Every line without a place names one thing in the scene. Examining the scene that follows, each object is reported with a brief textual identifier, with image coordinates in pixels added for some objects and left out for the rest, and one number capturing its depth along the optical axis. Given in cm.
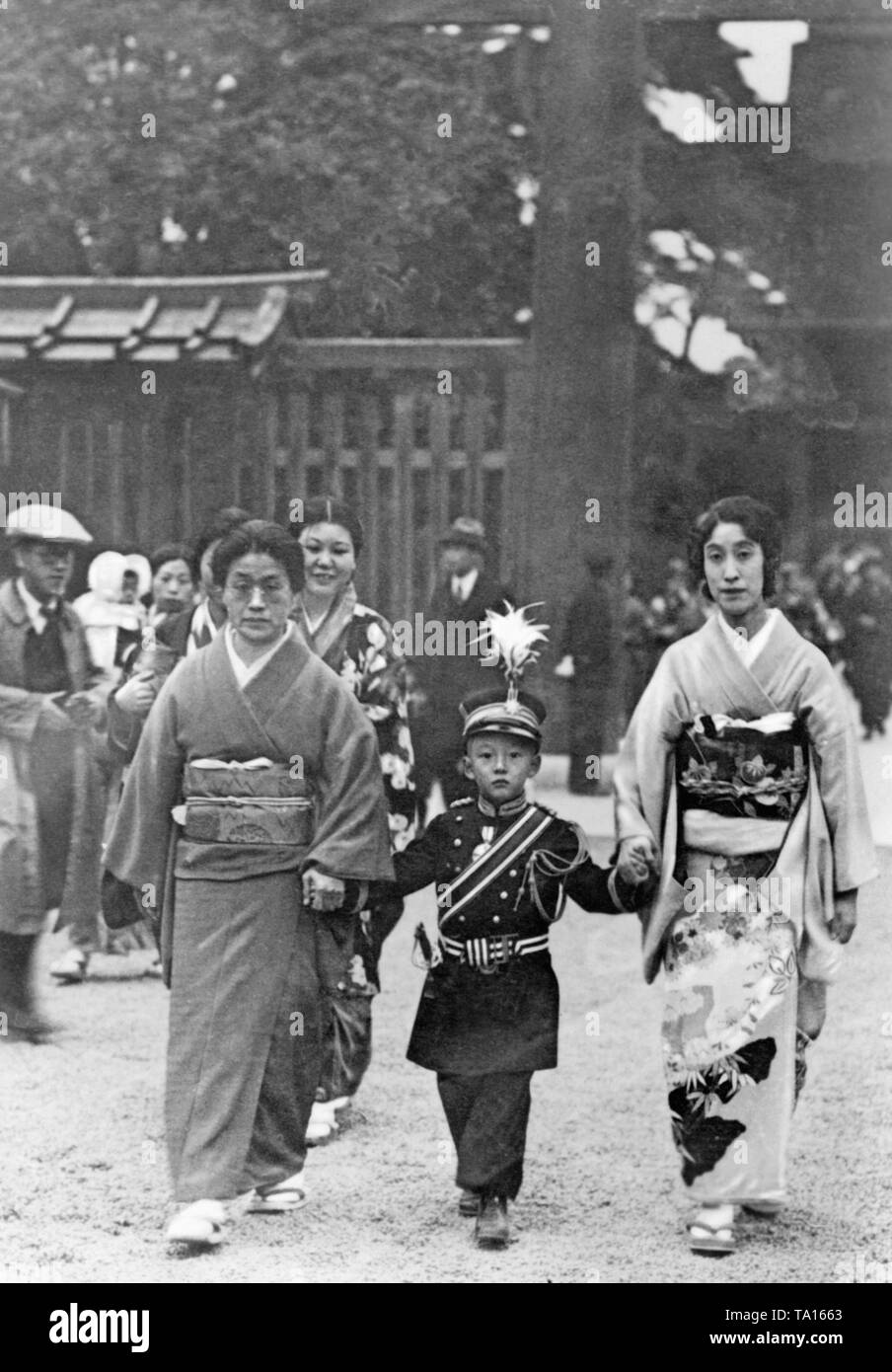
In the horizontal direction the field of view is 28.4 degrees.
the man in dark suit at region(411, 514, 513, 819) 497
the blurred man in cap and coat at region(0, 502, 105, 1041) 520
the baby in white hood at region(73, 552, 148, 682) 532
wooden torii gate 524
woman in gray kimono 423
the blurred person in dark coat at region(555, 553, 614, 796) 522
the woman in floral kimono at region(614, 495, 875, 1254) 417
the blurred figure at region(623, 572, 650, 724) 529
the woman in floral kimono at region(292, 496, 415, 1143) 480
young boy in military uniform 422
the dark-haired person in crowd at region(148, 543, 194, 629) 528
